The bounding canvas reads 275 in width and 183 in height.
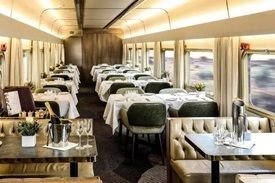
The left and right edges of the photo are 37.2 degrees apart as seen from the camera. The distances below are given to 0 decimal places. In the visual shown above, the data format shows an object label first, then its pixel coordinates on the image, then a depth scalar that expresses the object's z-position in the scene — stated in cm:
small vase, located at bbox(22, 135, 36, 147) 393
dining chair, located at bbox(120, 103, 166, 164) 646
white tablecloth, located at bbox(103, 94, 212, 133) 732
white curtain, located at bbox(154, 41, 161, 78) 1292
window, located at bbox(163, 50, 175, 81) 1252
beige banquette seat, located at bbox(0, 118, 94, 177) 429
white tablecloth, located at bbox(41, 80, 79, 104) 1141
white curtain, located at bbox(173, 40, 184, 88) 1002
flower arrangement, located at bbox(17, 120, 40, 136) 390
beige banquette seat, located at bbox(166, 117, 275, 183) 430
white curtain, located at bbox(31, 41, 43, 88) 1185
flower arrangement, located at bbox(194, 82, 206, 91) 837
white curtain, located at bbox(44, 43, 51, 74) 1431
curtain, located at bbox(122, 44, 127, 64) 2164
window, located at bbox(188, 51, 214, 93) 895
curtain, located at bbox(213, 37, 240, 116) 651
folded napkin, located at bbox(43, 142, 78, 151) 381
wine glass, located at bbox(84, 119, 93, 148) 425
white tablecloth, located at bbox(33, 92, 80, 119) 796
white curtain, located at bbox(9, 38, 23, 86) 871
